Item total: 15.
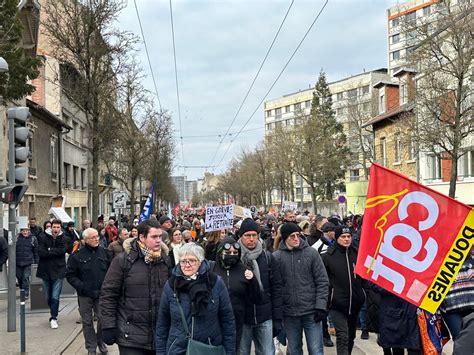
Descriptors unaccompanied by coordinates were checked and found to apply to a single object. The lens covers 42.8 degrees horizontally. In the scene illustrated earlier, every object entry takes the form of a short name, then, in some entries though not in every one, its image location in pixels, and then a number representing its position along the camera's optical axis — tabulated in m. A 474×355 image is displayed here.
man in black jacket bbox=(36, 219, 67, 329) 10.67
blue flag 18.95
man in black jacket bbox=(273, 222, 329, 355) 6.65
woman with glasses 4.79
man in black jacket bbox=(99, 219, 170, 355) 5.45
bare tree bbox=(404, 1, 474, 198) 20.80
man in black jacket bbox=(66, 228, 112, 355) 8.13
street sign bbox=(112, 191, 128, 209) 24.42
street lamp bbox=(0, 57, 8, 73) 9.73
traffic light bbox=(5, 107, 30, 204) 9.77
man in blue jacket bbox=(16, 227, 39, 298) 13.50
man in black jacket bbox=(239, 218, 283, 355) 6.38
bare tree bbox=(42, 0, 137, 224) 21.61
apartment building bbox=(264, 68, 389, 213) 38.88
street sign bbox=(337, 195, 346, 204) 32.34
